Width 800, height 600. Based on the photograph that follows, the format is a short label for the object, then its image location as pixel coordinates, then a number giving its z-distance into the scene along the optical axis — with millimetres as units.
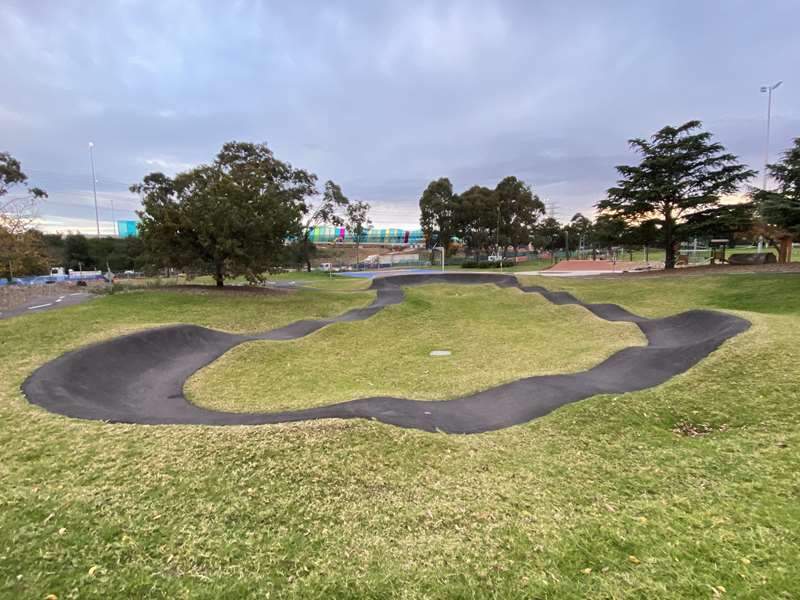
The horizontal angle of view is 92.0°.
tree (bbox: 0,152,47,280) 16469
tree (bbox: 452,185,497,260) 53875
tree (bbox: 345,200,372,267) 53125
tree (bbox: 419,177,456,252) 57500
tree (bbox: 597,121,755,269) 25453
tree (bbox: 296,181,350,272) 46266
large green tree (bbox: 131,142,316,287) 18484
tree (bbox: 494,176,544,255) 54906
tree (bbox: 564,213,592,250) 76012
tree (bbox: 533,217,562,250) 78250
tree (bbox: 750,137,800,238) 18375
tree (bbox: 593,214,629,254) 27995
